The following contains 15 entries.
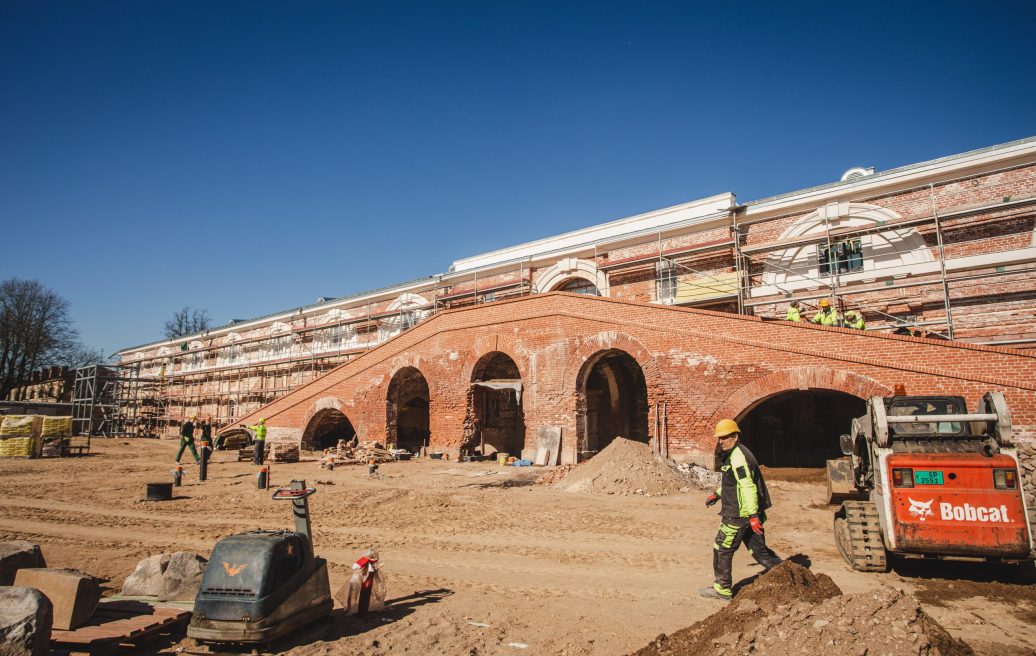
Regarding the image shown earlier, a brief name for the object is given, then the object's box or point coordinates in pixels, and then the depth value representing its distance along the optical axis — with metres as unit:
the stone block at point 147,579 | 5.80
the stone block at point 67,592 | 4.65
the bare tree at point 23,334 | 40.95
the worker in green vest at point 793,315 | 14.85
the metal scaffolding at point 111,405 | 37.72
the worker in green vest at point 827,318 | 14.34
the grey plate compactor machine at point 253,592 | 4.35
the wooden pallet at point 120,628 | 4.42
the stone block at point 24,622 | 3.88
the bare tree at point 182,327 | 57.03
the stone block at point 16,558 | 5.32
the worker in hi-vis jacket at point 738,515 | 5.71
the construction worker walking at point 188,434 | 18.05
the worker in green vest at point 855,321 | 14.10
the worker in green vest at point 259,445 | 18.59
